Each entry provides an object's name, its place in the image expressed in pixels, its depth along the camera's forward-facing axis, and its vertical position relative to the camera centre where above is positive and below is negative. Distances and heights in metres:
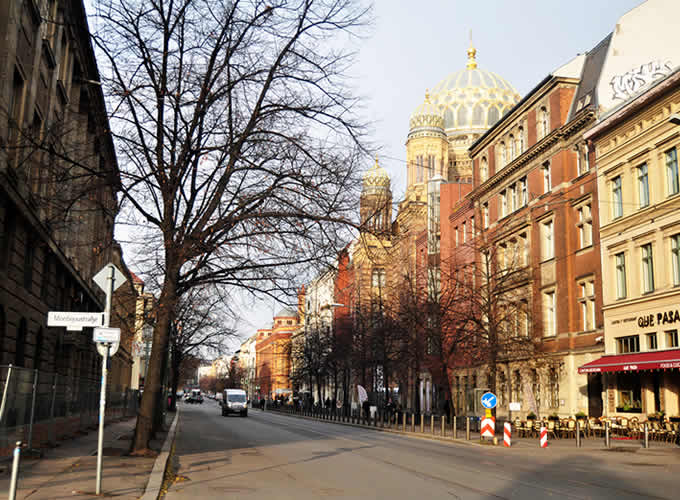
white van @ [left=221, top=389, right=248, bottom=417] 61.06 -0.96
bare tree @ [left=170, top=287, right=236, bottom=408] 40.35 +3.87
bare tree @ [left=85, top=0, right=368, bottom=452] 17.64 +5.66
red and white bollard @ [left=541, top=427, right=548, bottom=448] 25.84 -1.31
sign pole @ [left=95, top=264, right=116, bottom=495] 11.44 +0.37
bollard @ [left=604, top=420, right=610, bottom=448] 25.98 -1.18
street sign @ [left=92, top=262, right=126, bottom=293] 11.99 +1.74
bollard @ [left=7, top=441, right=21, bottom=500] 8.14 -0.94
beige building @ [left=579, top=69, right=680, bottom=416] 30.84 +6.55
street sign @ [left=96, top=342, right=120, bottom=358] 11.88 +0.64
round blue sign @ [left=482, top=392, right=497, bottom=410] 27.25 -0.12
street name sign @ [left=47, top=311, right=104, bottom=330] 11.64 +1.04
